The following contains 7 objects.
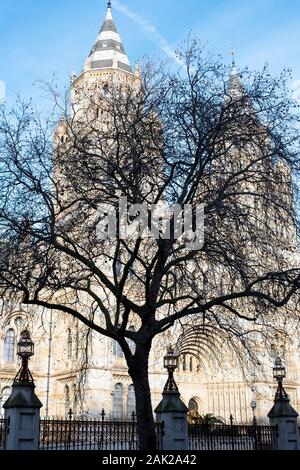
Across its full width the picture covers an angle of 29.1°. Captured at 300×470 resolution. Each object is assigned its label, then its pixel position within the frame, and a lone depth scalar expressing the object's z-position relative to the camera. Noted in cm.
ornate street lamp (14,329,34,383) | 1672
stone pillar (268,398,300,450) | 1969
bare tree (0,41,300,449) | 1460
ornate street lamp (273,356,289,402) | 2031
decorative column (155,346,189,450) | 1687
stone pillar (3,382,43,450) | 1560
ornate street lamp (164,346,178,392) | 1795
